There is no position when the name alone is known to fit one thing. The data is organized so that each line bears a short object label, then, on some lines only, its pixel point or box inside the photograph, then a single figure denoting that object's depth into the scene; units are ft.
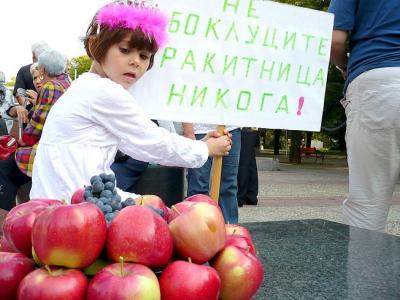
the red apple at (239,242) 3.46
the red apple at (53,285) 2.72
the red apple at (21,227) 3.19
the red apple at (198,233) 3.14
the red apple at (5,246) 3.43
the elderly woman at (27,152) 11.14
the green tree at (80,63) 163.32
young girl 6.58
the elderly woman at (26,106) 16.69
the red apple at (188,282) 2.89
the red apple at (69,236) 2.80
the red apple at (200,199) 3.84
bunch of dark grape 3.31
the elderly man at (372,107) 8.16
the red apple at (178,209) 3.46
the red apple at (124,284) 2.72
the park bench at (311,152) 79.82
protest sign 7.43
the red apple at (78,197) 3.58
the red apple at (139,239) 2.92
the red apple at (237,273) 3.19
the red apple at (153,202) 3.67
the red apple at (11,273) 2.99
